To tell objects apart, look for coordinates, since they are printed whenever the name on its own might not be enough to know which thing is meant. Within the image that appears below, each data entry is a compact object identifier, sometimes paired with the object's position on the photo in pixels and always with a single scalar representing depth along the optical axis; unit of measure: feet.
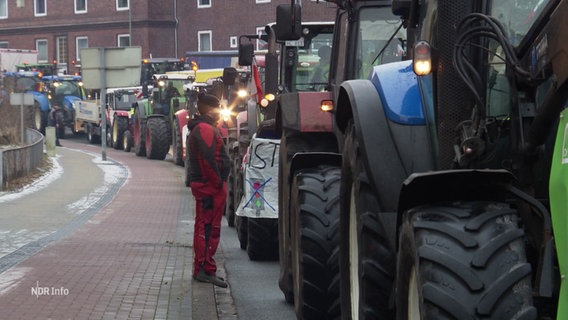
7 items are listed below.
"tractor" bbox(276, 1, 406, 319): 26.08
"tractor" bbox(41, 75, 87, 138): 168.14
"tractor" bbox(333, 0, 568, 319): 13.98
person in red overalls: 36.24
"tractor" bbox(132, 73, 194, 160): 117.19
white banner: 43.45
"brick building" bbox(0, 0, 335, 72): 217.77
